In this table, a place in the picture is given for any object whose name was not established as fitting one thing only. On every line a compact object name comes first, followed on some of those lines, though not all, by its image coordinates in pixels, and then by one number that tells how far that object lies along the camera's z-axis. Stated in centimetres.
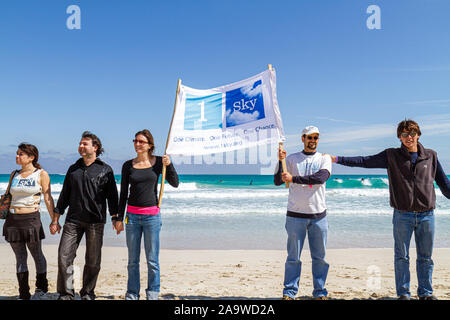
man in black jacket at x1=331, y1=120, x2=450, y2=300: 403
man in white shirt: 409
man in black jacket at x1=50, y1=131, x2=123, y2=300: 411
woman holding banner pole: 404
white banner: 462
